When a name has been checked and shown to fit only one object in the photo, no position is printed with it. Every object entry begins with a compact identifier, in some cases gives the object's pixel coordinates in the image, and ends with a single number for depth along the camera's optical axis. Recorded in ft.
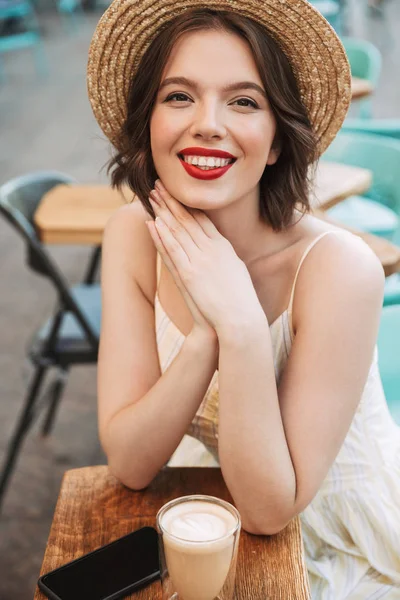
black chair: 8.63
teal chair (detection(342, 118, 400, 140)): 12.70
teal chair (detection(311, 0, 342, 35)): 25.29
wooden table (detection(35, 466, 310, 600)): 3.60
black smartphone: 3.59
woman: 4.32
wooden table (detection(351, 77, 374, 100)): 14.29
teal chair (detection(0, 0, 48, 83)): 29.94
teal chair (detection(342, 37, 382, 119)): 15.84
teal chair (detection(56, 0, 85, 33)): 37.88
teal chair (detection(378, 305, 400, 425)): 6.72
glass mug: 3.22
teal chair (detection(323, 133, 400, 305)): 10.92
